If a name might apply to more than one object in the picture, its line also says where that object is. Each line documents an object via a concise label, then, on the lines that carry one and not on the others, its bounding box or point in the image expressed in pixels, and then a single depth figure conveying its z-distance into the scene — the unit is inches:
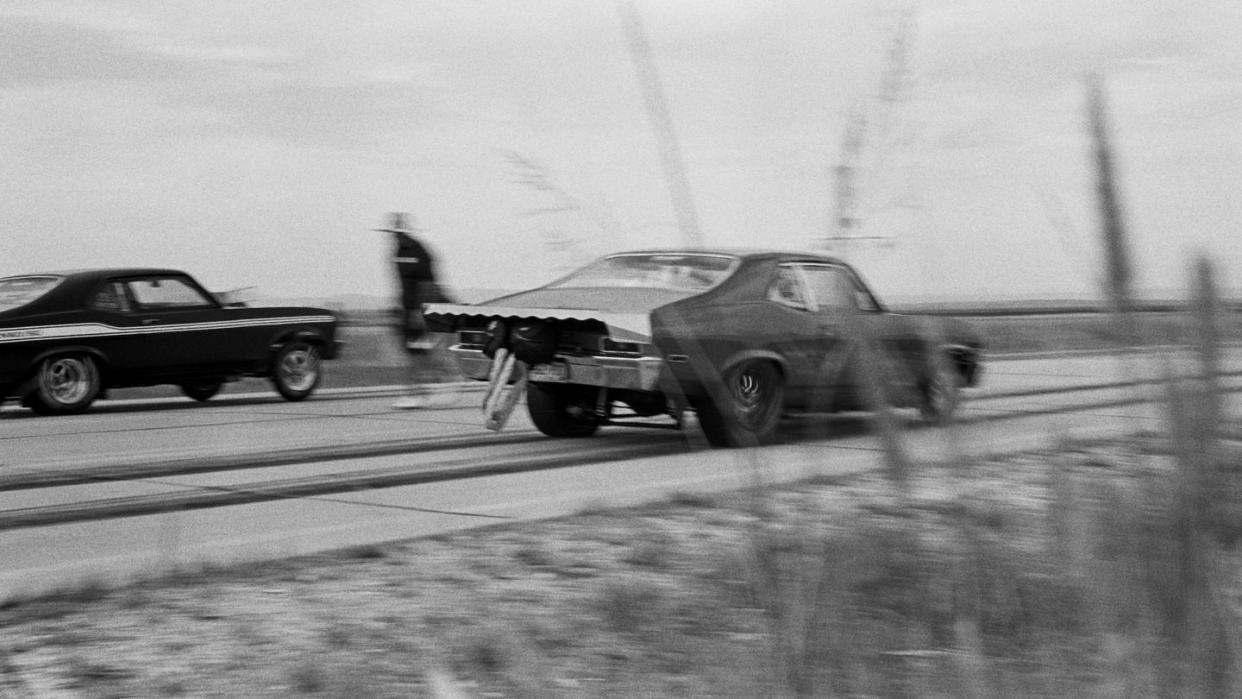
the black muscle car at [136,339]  544.7
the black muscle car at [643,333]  381.7
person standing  592.7
